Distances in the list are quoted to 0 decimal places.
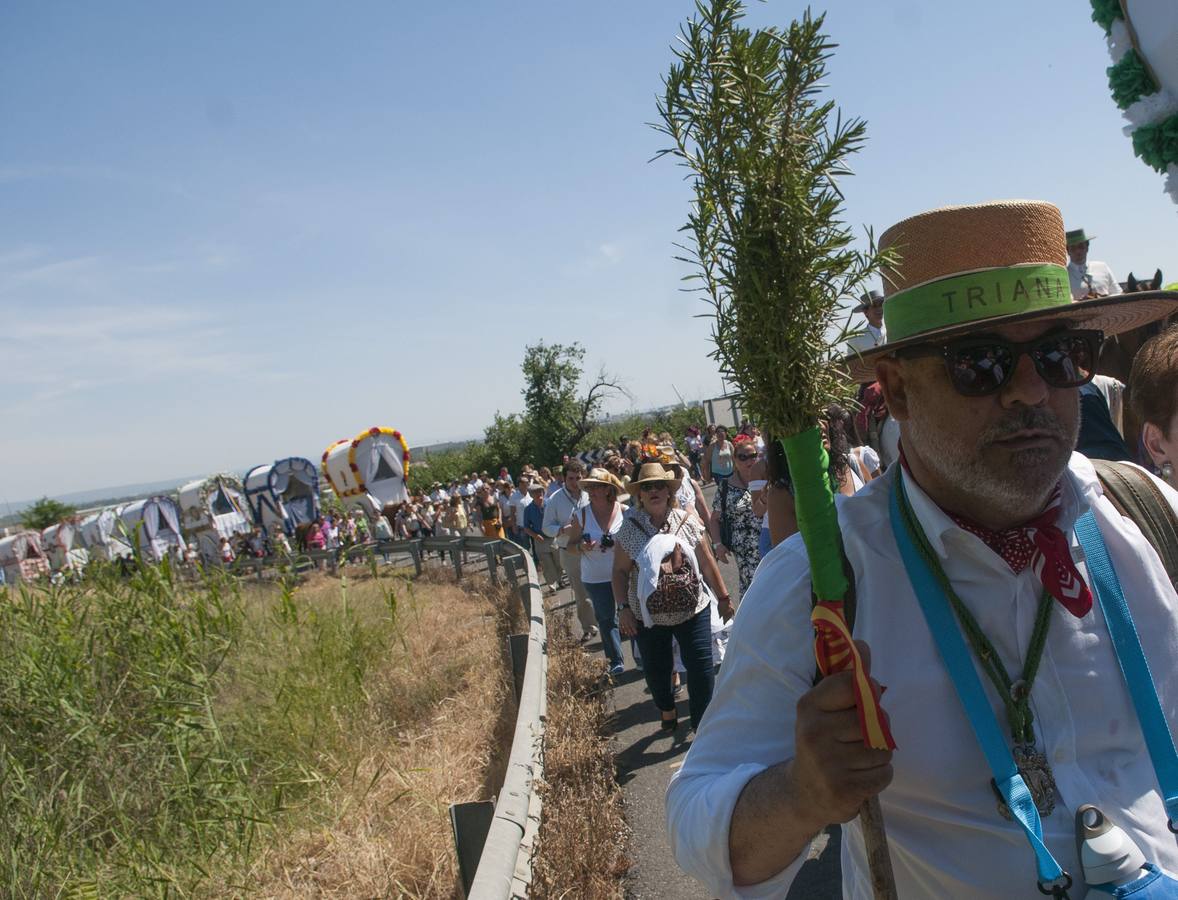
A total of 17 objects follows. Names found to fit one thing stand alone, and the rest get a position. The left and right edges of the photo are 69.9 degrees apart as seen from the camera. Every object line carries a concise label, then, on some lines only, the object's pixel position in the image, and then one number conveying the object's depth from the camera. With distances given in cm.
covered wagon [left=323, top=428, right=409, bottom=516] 2919
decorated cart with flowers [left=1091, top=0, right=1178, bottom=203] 256
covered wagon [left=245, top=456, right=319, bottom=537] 3139
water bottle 139
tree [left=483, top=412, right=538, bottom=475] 5422
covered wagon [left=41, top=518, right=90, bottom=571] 3691
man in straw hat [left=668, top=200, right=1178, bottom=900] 148
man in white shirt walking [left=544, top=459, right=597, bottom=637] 983
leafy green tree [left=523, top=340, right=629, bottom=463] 5322
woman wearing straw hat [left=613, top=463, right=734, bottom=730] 579
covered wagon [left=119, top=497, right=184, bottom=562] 3378
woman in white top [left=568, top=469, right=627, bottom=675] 800
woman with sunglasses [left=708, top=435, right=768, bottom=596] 598
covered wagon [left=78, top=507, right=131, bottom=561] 3872
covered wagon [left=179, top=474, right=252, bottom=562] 3544
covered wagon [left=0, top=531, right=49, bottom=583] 3372
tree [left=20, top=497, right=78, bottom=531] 7238
